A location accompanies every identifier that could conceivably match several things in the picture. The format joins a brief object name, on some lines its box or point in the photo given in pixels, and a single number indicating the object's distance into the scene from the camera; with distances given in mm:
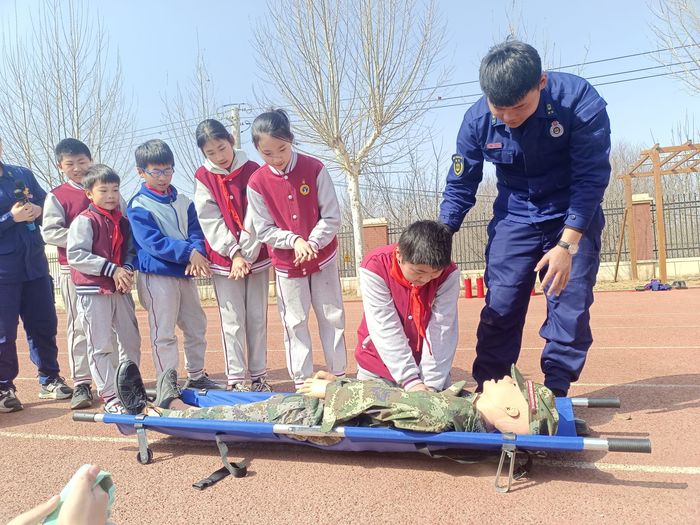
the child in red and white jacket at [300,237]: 4414
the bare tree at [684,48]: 13712
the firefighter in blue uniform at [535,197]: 3344
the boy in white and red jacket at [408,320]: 3482
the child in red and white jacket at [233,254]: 4660
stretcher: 2648
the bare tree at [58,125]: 17547
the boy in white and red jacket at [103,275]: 4512
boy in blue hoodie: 4625
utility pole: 22609
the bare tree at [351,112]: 16531
